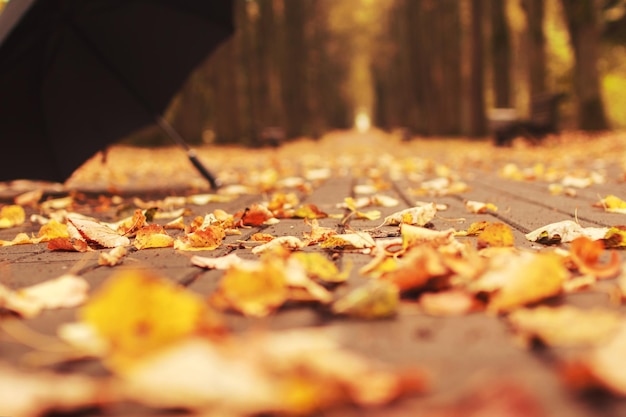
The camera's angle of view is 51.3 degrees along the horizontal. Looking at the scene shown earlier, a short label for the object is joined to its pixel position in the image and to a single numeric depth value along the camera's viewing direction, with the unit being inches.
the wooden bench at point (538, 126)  517.7
